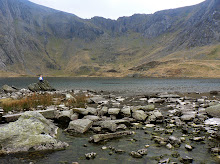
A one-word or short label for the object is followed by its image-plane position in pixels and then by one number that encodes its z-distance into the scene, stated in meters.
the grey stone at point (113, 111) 15.50
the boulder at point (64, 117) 13.94
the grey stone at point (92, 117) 13.87
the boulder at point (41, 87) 41.59
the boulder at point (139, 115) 14.48
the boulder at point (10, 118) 12.86
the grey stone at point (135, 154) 8.33
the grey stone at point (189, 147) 8.85
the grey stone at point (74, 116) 14.26
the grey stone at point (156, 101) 24.24
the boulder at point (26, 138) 8.80
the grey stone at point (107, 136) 10.08
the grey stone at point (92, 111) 15.66
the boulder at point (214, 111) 14.36
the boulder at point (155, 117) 14.13
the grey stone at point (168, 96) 29.09
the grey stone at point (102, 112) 15.91
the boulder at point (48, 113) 14.39
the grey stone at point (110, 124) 11.85
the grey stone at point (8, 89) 38.79
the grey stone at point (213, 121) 12.84
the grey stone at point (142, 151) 8.52
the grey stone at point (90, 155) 8.24
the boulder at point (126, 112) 15.41
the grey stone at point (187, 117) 13.94
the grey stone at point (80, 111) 15.10
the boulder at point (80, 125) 11.71
